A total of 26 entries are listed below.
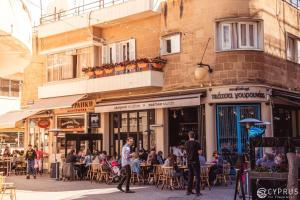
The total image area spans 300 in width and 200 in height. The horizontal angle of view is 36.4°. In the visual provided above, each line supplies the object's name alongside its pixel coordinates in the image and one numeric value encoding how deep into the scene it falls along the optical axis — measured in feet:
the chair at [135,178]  59.02
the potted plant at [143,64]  66.08
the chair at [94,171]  62.95
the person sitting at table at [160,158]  59.11
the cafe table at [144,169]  59.12
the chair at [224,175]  54.75
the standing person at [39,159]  78.12
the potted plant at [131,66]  67.92
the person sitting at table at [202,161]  52.62
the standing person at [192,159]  45.24
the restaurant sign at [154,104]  61.38
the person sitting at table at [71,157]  66.49
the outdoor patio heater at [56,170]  68.79
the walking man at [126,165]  49.21
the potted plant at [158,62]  66.49
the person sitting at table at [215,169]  53.42
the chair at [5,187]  39.73
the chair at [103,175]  61.16
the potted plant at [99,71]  72.23
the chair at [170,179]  51.98
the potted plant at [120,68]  69.46
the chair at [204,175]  52.22
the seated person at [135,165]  58.49
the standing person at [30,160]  71.86
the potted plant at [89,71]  73.61
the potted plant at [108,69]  71.00
